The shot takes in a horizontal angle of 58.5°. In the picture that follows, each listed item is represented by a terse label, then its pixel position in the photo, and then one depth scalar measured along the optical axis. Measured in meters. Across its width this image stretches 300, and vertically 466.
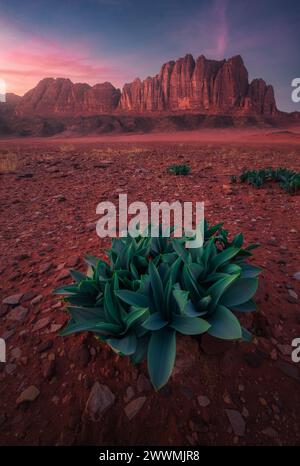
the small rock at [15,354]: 1.83
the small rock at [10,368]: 1.73
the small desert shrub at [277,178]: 5.52
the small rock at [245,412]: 1.44
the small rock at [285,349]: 1.82
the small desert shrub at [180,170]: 7.24
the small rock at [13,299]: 2.39
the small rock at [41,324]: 2.05
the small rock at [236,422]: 1.38
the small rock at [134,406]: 1.44
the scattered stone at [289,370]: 1.67
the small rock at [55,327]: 2.00
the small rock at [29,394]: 1.55
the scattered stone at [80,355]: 1.70
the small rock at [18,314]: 2.21
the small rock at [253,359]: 1.68
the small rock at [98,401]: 1.45
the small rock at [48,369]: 1.66
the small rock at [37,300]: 2.37
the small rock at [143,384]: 1.54
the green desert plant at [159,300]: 1.49
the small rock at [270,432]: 1.37
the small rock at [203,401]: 1.47
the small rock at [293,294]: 2.33
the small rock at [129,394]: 1.50
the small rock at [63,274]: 2.68
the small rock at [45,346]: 1.85
